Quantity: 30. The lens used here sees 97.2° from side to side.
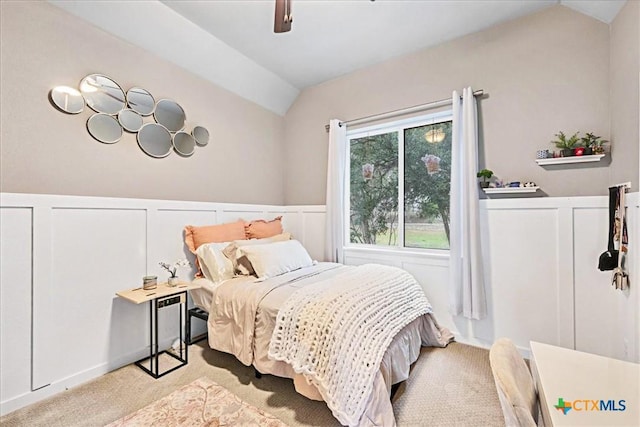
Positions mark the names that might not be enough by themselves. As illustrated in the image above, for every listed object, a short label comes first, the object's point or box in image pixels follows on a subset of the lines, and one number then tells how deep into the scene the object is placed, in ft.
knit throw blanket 4.87
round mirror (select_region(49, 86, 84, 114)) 6.46
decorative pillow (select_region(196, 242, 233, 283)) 8.00
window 9.54
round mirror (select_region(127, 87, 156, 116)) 7.68
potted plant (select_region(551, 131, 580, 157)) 7.07
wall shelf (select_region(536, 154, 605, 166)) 6.77
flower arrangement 7.94
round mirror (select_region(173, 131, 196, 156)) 8.87
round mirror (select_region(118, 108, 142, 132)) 7.52
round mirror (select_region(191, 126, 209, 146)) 9.38
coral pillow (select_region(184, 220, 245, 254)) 8.64
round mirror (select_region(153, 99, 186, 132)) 8.38
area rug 5.39
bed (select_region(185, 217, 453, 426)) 4.99
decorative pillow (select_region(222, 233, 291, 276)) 8.13
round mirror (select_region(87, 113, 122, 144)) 7.02
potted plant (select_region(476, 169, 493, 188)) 7.95
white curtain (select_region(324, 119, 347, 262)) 10.96
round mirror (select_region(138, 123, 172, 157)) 8.02
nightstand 6.92
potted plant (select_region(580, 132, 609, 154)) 6.81
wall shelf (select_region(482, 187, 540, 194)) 7.48
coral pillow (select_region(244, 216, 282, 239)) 10.16
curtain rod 8.91
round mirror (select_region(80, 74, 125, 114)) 6.90
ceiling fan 4.95
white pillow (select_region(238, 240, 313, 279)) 7.80
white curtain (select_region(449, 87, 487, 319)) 7.97
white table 2.52
